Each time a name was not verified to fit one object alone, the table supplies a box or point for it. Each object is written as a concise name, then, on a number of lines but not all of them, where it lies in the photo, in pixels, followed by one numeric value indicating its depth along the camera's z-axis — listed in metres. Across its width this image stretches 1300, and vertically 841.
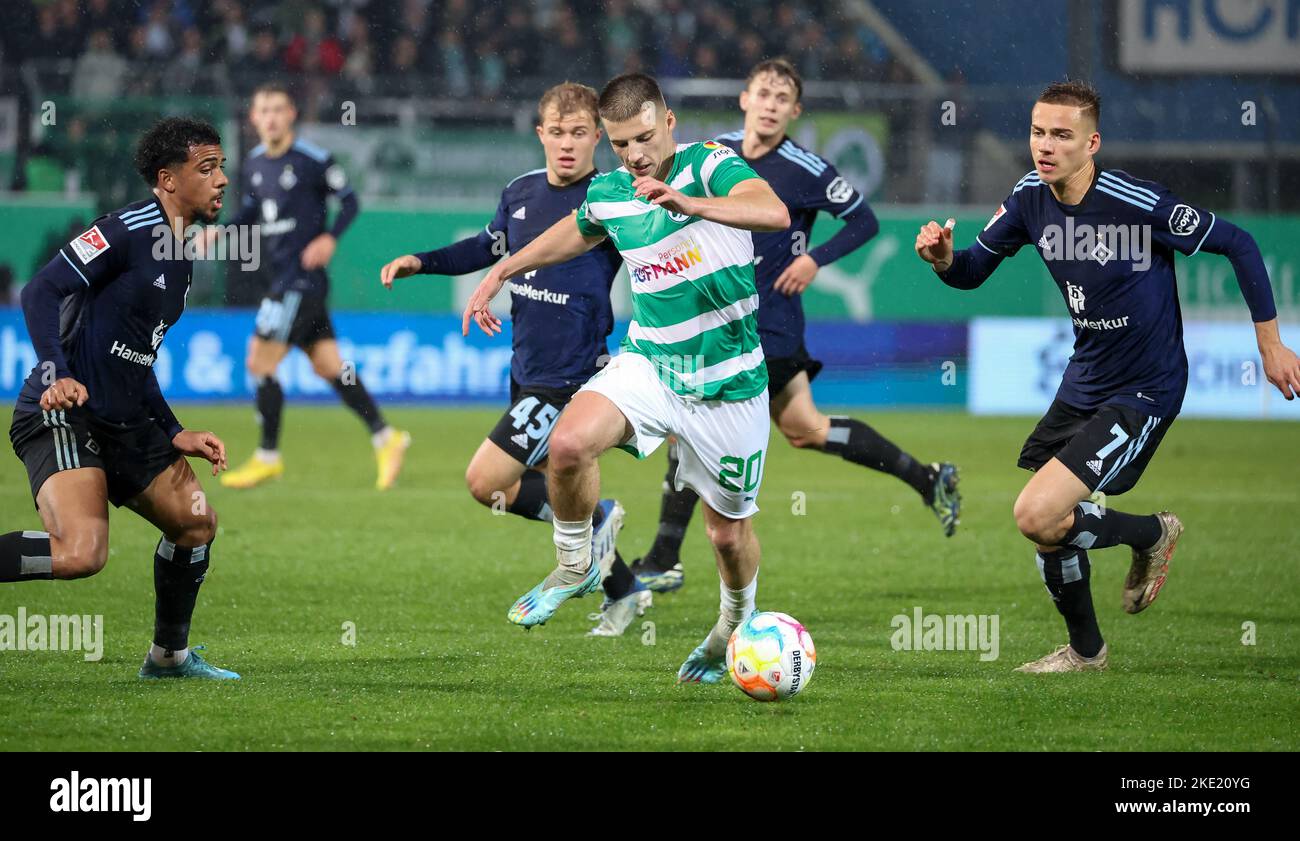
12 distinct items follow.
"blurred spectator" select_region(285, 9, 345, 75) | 19.38
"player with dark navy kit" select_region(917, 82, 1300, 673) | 6.26
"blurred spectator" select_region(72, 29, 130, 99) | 17.27
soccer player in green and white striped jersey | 5.84
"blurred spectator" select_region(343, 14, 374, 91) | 19.41
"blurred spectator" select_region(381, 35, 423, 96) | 19.44
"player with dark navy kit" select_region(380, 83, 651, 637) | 7.30
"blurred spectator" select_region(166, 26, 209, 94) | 17.11
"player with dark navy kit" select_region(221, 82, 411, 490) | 12.05
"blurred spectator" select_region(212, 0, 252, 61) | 19.20
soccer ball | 5.70
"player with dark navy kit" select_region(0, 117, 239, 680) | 5.73
